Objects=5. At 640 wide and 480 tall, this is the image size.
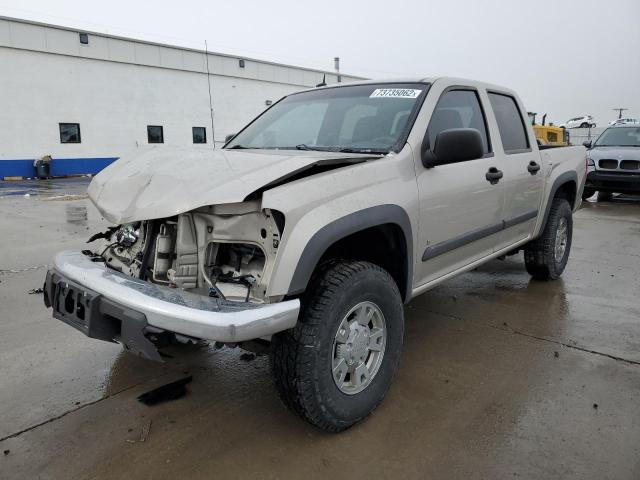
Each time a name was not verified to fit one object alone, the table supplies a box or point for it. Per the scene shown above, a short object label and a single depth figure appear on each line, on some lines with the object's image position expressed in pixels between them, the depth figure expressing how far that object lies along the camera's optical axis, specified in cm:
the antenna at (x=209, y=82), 2560
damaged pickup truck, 210
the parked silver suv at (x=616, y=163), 1049
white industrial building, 2023
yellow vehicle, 1747
